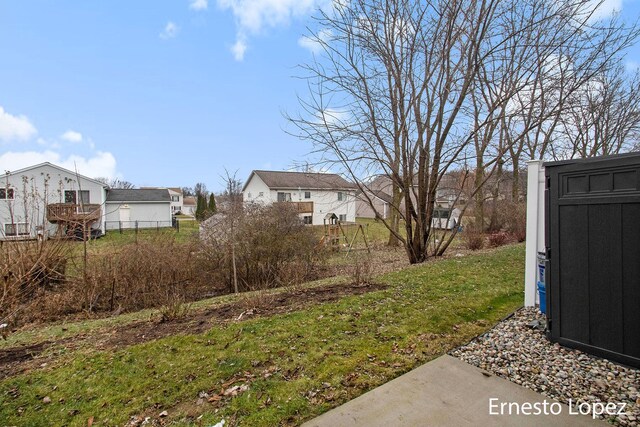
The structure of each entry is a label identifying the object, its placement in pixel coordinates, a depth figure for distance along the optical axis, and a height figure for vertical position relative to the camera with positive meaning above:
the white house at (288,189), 28.47 +1.74
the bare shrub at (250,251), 8.20 -1.05
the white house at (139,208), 27.47 +0.30
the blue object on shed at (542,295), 3.80 -1.06
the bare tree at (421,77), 7.97 +3.30
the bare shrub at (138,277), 6.86 -1.43
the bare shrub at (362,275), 5.83 -1.23
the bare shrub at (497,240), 12.59 -1.37
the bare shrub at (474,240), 11.82 -1.29
